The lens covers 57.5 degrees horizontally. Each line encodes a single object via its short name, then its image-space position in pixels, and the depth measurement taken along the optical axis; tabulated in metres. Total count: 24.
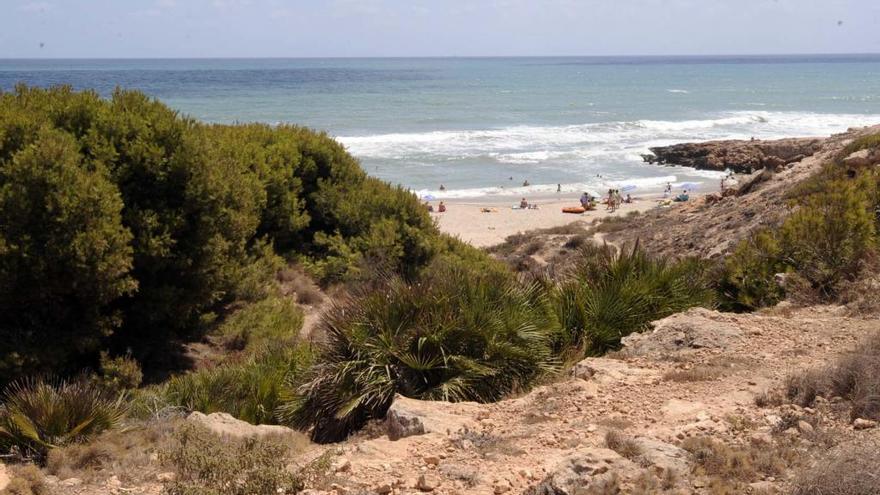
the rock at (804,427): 5.39
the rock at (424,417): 6.12
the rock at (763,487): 4.62
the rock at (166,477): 5.46
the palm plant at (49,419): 6.43
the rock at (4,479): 5.49
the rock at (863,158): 14.96
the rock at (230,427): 6.58
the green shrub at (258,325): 12.58
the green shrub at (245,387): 7.91
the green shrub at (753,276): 9.70
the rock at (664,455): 5.02
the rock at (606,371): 7.05
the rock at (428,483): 5.07
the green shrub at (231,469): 4.90
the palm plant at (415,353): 7.08
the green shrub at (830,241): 9.56
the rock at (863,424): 5.38
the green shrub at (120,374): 10.12
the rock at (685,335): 7.75
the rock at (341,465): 5.37
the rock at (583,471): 4.79
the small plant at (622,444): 5.24
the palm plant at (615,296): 8.38
